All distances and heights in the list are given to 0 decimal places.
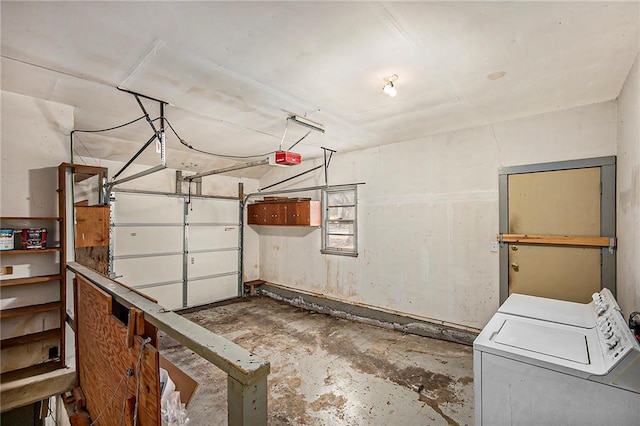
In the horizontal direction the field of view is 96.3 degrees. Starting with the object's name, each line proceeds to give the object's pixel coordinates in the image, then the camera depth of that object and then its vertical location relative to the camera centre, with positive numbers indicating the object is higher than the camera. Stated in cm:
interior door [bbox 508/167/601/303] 298 -20
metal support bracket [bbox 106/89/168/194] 274 +77
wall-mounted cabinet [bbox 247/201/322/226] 542 -4
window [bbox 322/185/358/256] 506 -19
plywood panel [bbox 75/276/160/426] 129 -88
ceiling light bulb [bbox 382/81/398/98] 242 +103
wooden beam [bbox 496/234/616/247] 289 -33
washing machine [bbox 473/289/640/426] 129 -81
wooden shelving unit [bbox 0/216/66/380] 261 -99
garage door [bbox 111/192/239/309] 495 -68
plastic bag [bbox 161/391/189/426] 202 -144
